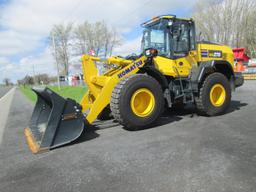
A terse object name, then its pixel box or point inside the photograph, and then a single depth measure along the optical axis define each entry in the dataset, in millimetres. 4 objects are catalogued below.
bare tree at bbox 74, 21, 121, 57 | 45062
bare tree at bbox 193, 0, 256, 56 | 31438
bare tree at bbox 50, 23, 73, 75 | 42122
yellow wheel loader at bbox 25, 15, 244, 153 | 4414
